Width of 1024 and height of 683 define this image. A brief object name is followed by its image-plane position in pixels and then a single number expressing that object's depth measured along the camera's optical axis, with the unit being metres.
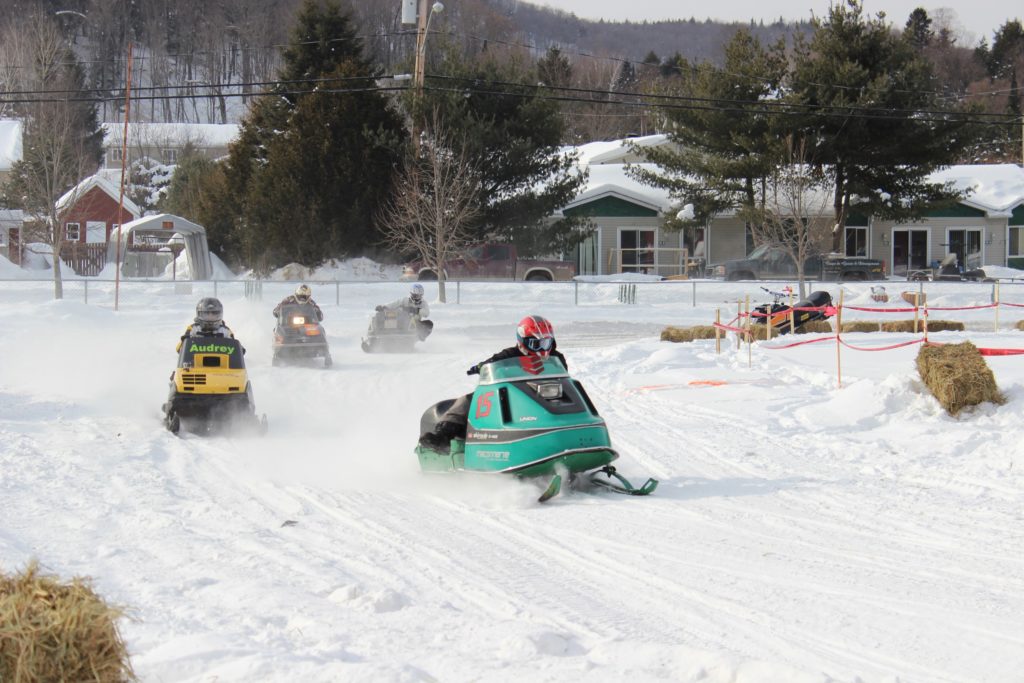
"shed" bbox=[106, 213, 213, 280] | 41.28
